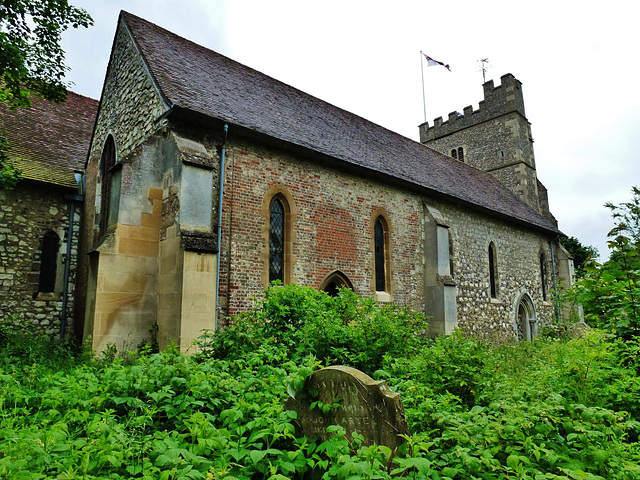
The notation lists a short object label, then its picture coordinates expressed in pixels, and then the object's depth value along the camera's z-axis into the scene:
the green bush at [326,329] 6.00
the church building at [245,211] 8.70
